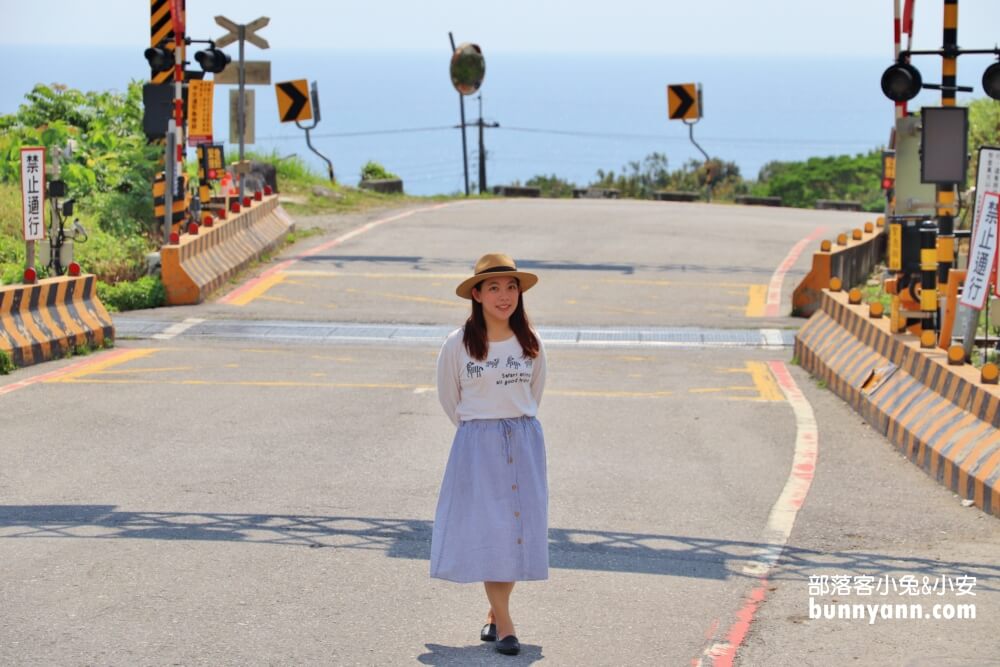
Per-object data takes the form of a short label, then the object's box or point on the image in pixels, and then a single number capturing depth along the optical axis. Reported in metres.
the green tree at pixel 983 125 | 35.72
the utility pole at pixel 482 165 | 45.77
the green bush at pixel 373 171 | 42.37
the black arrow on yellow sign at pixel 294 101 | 33.09
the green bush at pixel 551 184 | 50.01
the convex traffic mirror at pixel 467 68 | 41.66
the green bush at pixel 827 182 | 63.09
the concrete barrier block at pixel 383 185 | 38.38
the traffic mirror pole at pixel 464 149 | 45.36
